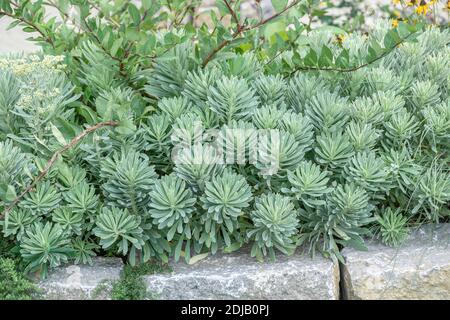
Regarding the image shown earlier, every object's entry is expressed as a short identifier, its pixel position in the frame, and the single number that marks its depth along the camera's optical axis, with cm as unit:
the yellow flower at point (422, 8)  373
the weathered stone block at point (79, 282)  253
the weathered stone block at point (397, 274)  256
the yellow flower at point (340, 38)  395
